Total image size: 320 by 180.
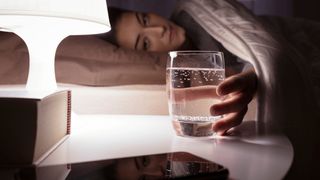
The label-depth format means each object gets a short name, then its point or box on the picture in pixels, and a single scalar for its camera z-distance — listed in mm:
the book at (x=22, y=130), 321
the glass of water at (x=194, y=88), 463
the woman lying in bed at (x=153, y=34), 1498
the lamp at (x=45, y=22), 505
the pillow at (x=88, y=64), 854
